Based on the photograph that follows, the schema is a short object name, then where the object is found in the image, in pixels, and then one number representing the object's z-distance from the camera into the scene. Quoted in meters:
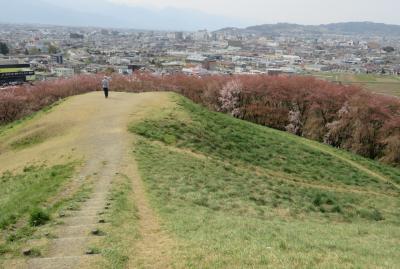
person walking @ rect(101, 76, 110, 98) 27.22
